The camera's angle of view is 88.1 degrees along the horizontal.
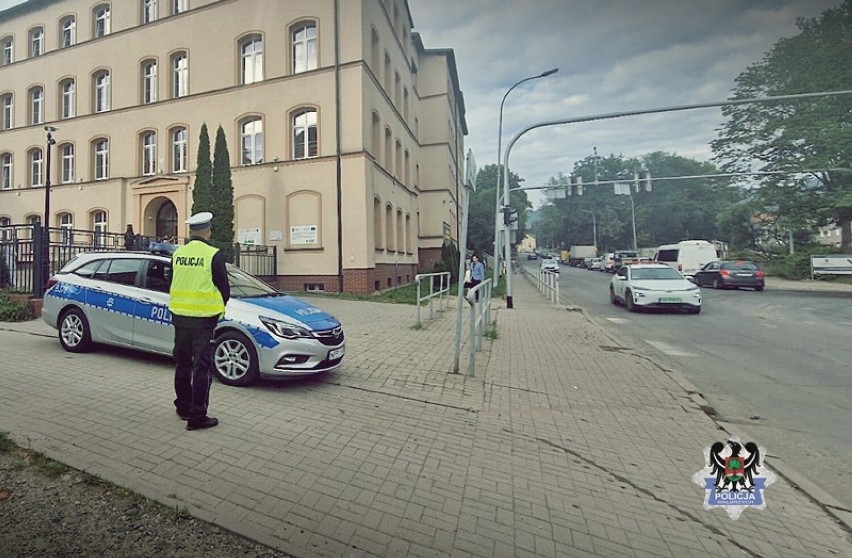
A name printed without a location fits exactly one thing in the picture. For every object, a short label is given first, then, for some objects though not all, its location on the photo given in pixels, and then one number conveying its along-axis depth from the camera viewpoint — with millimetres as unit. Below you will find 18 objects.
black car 21125
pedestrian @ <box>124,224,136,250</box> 12339
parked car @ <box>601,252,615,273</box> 45344
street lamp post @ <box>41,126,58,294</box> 9039
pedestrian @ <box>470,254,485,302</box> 13859
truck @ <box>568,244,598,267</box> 60938
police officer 3832
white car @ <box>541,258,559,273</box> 42022
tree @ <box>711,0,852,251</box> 26656
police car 5023
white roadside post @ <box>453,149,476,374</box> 5711
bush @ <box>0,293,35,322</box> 8867
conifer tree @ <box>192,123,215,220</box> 16797
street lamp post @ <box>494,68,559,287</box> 13959
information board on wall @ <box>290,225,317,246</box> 17422
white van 27406
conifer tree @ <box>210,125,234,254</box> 16531
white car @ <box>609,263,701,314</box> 13109
